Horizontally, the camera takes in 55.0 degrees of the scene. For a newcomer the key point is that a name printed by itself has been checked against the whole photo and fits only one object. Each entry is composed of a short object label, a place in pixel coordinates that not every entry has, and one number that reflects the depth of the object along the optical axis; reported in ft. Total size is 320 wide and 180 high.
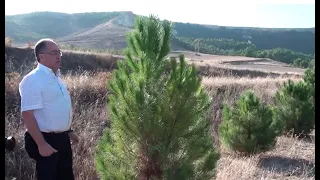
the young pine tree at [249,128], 18.76
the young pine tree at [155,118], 9.02
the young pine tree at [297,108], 23.83
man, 8.74
